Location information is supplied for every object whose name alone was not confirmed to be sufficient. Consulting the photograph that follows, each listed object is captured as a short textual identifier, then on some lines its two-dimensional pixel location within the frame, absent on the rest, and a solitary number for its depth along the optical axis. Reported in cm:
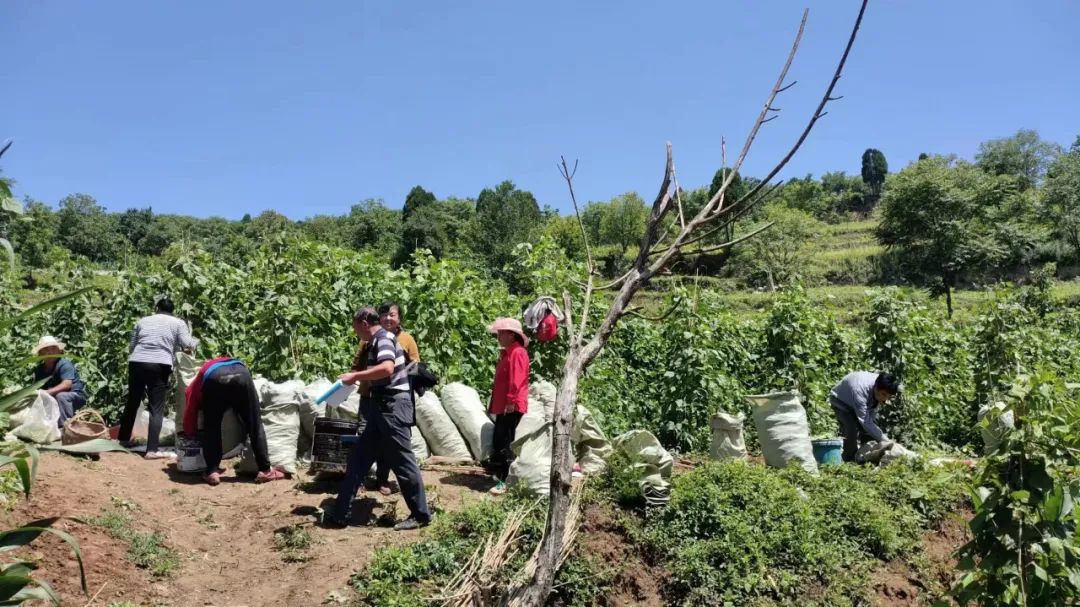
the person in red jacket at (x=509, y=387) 618
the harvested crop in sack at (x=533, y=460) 550
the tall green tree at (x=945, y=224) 3550
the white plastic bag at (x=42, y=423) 602
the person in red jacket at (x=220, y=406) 600
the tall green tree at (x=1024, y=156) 5978
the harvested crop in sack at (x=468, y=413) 696
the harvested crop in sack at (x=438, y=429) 697
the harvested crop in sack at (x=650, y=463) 550
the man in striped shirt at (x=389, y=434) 516
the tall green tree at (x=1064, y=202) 3678
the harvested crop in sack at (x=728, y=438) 684
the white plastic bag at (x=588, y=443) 624
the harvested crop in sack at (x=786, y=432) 659
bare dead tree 371
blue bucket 706
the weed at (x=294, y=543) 484
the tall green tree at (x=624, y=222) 6500
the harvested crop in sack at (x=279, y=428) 631
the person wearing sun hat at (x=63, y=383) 678
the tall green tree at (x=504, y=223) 5519
